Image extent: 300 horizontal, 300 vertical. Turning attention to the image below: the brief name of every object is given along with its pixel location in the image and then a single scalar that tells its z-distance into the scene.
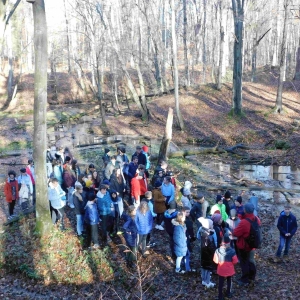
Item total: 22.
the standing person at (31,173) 11.17
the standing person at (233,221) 7.77
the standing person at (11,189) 10.24
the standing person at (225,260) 6.48
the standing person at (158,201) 9.55
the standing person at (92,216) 8.57
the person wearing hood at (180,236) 7.39
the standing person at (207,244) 6.84
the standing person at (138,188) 10.13
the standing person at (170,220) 8.00
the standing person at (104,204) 8.79
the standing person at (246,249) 7.09
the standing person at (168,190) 9.77
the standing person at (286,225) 8.21
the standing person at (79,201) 8.95
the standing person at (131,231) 7.89
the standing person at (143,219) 7.97
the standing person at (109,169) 11.20
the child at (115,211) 9.26
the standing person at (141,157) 13.02
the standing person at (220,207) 8.43
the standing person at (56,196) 9.52
